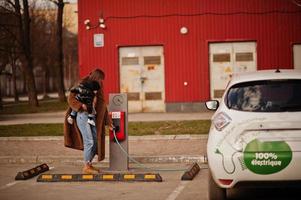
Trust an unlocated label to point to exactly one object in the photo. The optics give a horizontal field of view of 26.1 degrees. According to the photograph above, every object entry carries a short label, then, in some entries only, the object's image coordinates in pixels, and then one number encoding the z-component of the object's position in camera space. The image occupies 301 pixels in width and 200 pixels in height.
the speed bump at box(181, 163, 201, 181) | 10.68
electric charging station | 11.62
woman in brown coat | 11.16
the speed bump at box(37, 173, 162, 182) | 10.68
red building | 25.23
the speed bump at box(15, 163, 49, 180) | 11.23
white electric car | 7.62
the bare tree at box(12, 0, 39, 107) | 35.22
